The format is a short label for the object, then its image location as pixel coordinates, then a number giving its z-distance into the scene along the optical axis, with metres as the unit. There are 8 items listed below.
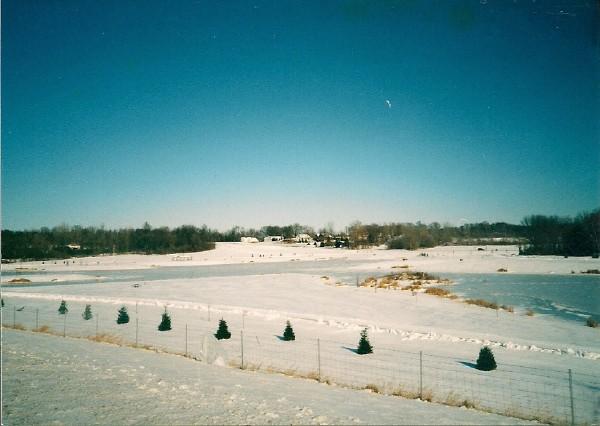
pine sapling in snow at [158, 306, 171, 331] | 23.00
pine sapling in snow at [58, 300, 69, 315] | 29.38
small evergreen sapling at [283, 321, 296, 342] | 20.90
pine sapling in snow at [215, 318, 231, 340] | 20.69
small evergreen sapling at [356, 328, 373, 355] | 18.23
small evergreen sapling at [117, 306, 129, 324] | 25.48
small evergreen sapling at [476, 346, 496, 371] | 15.83
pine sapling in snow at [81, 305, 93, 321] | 27.24
